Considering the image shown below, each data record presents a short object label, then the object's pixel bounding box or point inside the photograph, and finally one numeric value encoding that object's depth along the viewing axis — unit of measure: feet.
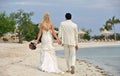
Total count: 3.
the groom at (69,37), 42.24
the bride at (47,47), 41.83
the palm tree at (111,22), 308.81
